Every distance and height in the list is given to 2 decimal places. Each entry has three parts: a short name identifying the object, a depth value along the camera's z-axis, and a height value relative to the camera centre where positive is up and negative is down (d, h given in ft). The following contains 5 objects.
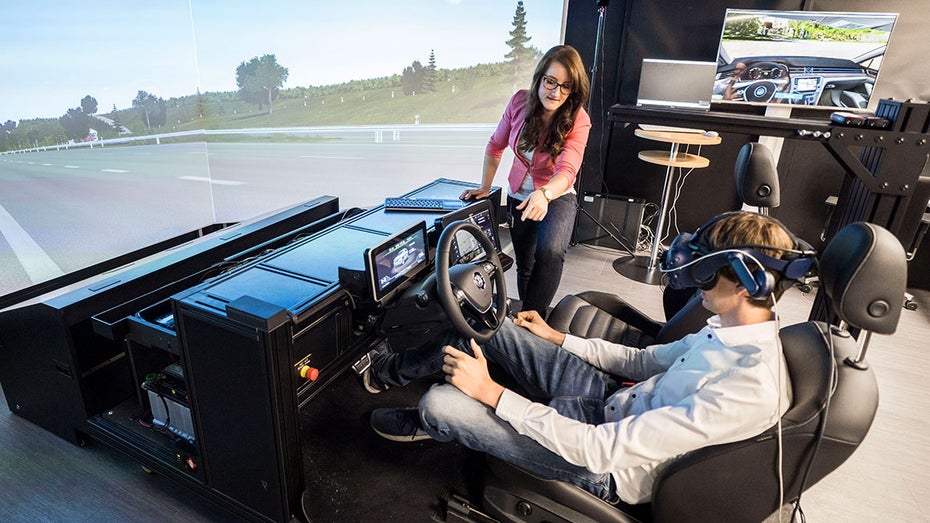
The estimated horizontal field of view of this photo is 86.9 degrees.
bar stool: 11.54 -1.00
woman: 7.48 -0.78
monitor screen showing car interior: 12.19 +1.71
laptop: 12.83 +0.90
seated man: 3.64 -2.37
